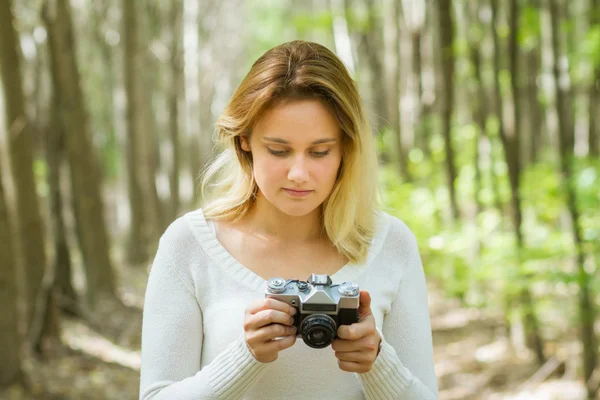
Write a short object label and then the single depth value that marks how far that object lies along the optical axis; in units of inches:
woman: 88.4
